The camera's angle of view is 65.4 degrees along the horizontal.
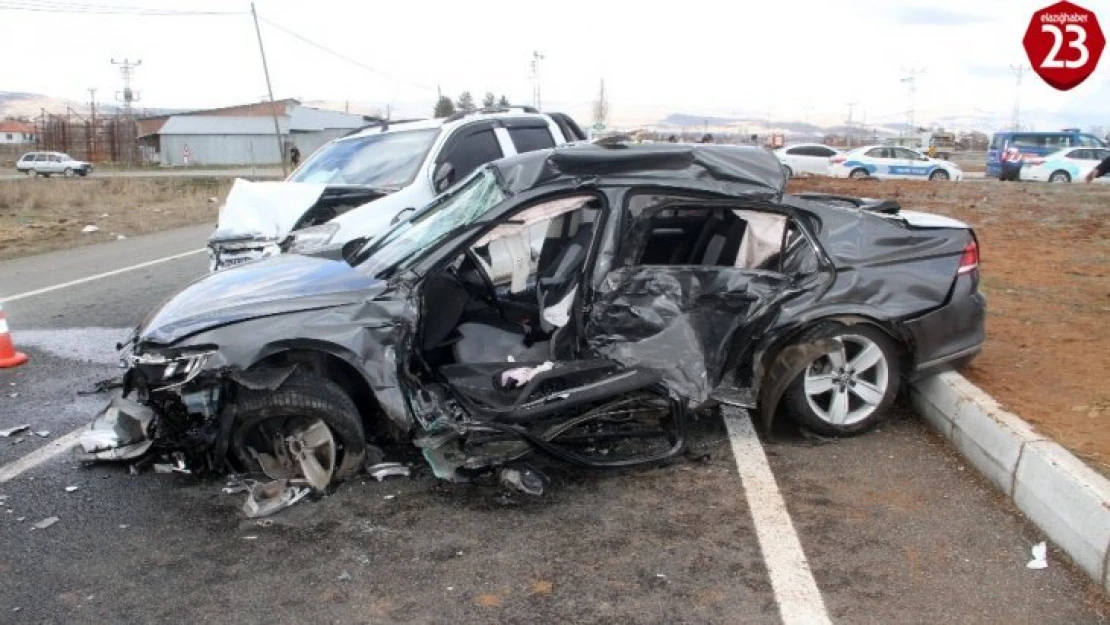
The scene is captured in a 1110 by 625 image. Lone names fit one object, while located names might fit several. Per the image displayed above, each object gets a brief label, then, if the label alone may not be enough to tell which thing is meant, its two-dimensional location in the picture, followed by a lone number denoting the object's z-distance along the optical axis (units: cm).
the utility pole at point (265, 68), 3432
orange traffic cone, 660
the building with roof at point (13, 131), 11782
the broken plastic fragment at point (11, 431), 508
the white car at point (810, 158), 3425
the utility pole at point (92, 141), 6662
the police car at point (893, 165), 3169
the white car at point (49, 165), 4956
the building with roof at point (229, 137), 7369
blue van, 3303
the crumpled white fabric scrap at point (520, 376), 428
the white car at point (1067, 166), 2908
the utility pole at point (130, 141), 6819
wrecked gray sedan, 409
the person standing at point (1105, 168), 1626
